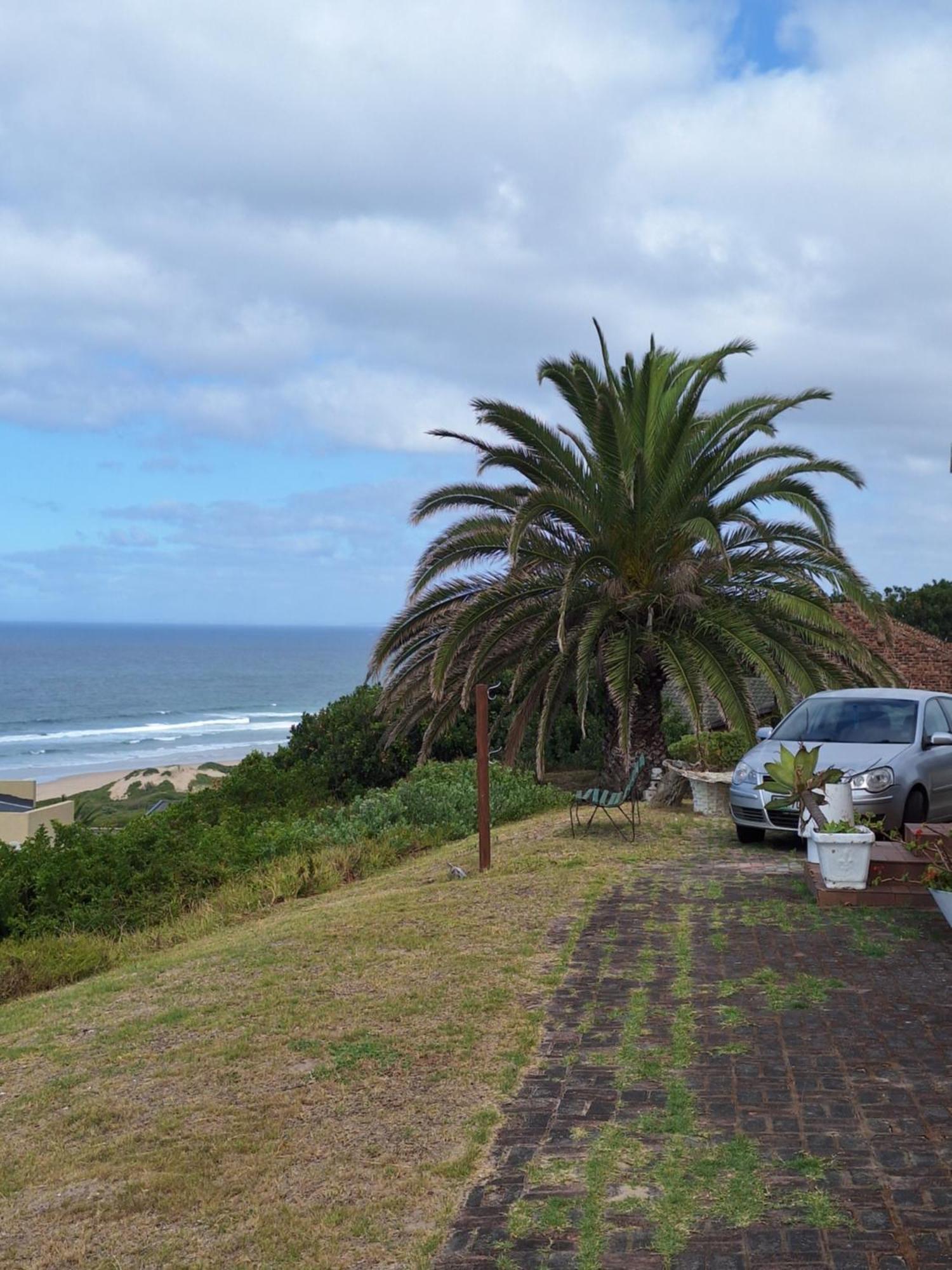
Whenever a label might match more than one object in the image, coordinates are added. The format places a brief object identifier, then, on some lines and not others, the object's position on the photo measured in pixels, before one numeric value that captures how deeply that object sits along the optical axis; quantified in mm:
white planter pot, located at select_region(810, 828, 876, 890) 9047
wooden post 11461
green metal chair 12711
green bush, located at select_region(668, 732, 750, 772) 15117
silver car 11625
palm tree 15930
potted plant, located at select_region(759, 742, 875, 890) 9070
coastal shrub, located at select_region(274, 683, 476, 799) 21562
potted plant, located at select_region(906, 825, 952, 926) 7820
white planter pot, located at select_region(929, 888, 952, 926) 7754
